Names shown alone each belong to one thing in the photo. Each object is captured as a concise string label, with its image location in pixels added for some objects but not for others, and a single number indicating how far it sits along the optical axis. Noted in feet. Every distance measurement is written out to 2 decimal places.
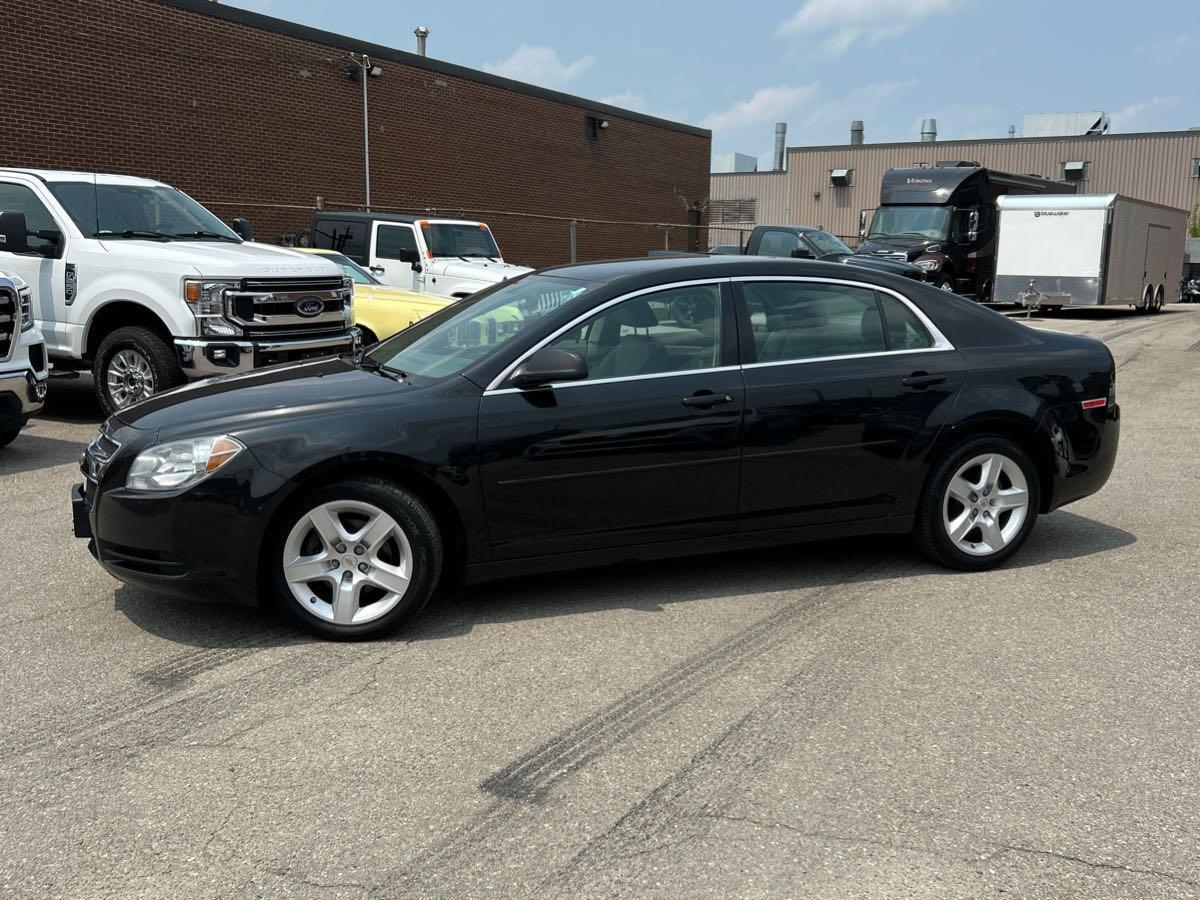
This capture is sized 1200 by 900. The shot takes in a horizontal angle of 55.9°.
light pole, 76.28
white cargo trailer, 81.30
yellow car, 36.45
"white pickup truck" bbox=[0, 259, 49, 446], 25.81
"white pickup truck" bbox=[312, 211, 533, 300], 49.85
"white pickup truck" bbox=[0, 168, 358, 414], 30.32
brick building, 58.44
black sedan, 14.64
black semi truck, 81.51
